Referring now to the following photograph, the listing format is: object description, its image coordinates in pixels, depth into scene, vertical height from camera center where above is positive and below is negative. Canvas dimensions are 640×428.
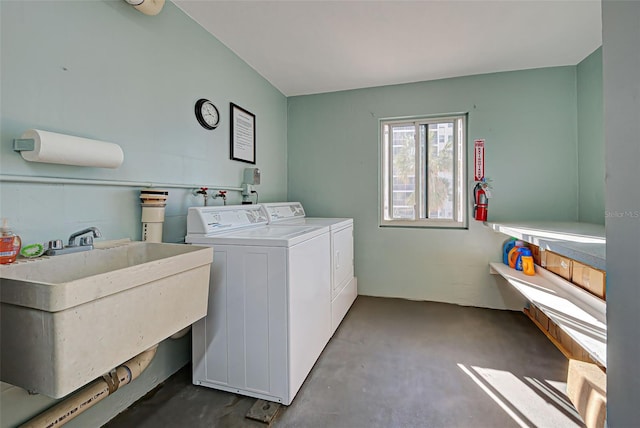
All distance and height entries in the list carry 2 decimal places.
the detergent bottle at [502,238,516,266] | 2.87 -0.38
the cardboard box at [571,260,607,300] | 1.74 -0.45
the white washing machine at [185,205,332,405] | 1.59 -0.58
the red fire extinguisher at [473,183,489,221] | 2.89 +0.07
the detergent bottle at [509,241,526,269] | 2.72 -0.41
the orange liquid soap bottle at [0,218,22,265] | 1.03 -0.11
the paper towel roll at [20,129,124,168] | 1.12 +0.27
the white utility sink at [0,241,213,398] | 0.83 -0.33
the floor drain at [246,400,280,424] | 1.51 -1.08
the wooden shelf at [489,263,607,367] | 1.43 -0.62
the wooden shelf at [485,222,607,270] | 1.16 -0.16
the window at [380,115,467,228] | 3.12 +0.43
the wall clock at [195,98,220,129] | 2.07 +0.73
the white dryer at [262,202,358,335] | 2.43 -0.35
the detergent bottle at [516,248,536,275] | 2.58 -0.47
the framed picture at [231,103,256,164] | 2.49 +0.70
